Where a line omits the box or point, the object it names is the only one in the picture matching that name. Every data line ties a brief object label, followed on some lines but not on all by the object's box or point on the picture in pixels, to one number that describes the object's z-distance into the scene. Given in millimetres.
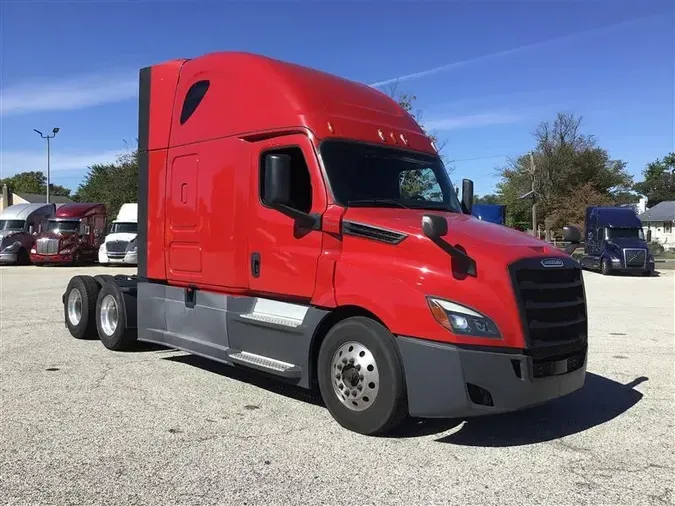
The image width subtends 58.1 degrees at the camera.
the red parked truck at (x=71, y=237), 27484
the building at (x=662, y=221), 76188
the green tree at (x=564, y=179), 55500
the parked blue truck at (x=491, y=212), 27884
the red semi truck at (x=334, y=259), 4426
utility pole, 46016
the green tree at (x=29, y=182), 110938
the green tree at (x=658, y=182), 111375
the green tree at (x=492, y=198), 73812
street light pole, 47562
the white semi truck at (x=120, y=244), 25875
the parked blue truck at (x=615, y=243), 25266
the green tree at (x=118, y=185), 46188
